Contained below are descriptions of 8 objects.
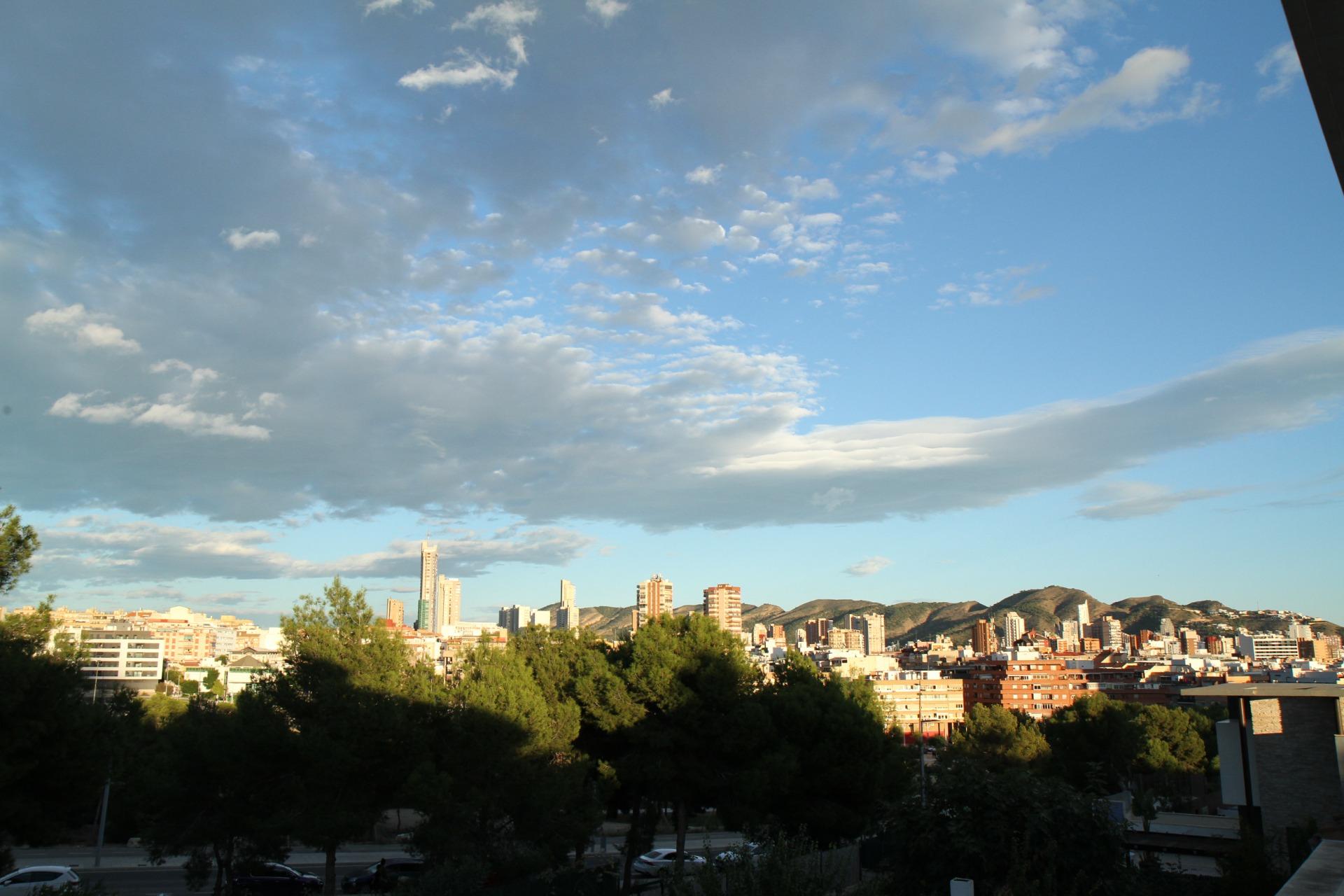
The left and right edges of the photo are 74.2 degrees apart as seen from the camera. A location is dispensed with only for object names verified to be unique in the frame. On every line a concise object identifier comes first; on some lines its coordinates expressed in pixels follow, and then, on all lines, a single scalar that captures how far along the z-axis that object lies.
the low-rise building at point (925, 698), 146.25
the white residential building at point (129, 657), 172.12
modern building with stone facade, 23.50
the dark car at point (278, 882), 28.50
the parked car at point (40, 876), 25.62
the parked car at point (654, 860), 36.09
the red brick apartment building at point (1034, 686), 136.50
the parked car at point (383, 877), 29.89
